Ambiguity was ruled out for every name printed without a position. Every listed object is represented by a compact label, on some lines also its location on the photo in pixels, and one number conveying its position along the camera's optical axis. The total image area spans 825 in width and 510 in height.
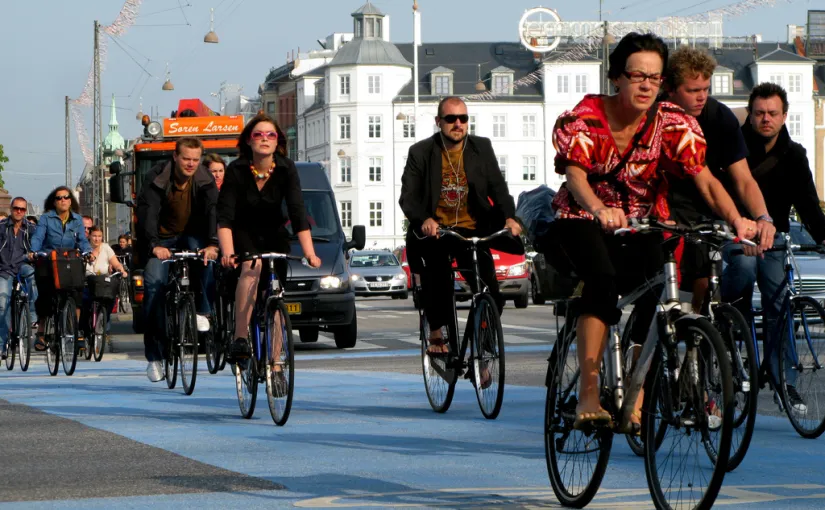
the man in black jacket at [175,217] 12.46
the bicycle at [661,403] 5.26
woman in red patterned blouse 6.04
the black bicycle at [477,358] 9.70
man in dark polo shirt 7.49
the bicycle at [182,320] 12.19
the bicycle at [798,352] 8.48
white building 117.50
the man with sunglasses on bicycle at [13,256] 17.58
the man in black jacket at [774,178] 9.12
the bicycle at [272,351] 9.75
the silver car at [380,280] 47.19
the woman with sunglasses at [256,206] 10.34
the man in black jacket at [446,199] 10.23
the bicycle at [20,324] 17.17
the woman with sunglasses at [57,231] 16.84
